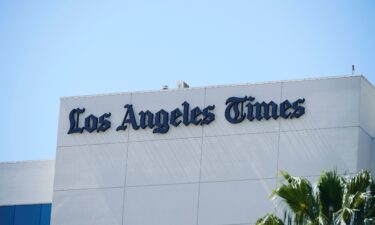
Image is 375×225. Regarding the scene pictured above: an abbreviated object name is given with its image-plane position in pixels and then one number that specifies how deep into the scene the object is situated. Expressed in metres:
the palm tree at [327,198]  42.56
